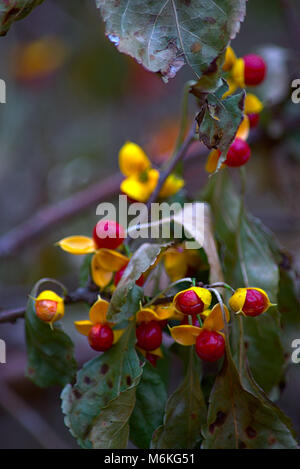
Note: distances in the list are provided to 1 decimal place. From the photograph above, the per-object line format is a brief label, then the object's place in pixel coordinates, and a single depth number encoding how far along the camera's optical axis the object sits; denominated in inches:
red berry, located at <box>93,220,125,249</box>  13.7
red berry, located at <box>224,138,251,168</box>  13.6
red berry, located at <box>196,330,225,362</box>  13.1
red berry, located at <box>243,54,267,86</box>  14.2
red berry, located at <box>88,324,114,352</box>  13.4
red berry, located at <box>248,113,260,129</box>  14.4
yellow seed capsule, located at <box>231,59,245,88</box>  14.2
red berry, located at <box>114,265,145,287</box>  13.5
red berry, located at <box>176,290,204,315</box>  12.8
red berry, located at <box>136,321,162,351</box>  13.4
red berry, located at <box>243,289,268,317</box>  12.9
